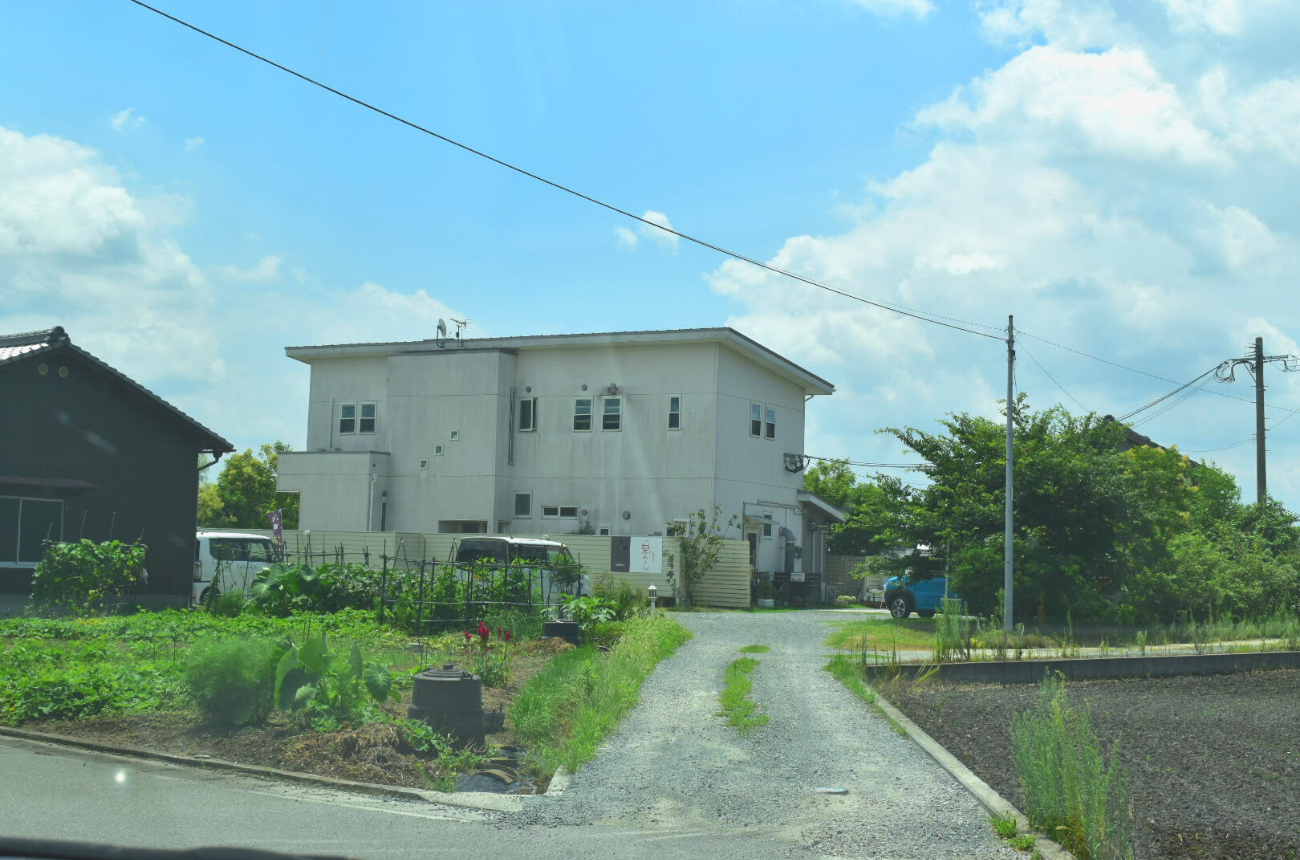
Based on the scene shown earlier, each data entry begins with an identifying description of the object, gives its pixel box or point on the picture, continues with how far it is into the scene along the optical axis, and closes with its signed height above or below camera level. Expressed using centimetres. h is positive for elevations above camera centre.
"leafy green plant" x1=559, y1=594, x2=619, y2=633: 1875 -134
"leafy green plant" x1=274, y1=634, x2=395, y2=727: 952 -135
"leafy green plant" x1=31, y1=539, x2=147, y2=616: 1866 -97
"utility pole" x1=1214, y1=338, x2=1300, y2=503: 3597 +418
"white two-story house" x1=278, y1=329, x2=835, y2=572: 3512 +287
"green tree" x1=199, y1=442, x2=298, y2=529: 5528 +110
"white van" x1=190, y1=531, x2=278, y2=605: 2456 -83
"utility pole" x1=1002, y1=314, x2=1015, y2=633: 2173 -52
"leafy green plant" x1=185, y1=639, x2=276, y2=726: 944 -135
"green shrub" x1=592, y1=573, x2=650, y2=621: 2196 -128
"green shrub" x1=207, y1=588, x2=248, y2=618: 1970 -150
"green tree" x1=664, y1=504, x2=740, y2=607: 3222 -59
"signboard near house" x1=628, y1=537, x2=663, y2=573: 3155 -63
